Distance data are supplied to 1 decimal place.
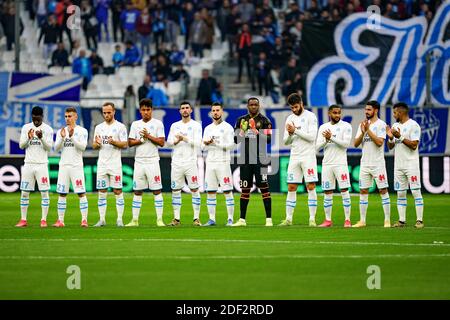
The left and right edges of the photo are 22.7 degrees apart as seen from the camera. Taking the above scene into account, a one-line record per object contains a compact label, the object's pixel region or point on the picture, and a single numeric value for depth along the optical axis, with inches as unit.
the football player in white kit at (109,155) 895.1
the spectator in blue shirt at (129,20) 1689.2
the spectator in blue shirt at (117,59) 1667.1
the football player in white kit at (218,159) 901.2
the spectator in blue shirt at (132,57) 1658.5
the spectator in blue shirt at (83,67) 1625.2
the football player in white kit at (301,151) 886.4
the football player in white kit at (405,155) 864.3
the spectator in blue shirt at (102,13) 1701.5
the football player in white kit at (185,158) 907.4
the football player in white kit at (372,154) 868.6
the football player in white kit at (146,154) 898.7
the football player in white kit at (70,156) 887.7
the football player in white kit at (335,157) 878.4
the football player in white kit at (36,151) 890.7
